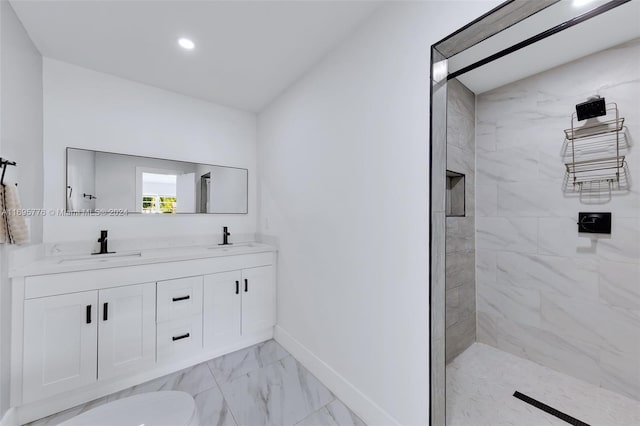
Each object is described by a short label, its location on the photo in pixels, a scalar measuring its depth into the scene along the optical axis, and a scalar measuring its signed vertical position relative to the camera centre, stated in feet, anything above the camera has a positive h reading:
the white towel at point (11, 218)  4.61 -0.07
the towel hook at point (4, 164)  4.52 +0.91
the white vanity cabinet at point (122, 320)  5.27 -2.65
